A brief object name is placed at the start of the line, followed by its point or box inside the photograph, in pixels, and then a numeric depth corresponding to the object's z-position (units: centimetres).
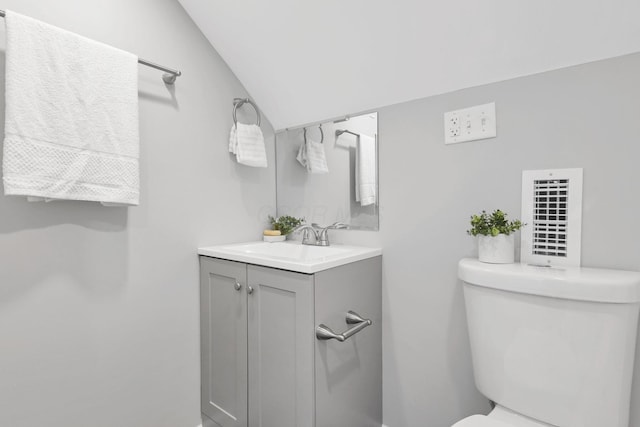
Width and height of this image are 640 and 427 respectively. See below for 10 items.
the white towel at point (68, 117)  89
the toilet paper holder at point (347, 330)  102
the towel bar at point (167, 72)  118
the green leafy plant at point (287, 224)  169
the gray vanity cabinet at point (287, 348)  104
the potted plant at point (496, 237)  99
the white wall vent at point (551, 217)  97
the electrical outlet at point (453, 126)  117
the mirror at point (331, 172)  142
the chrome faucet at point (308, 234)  157
